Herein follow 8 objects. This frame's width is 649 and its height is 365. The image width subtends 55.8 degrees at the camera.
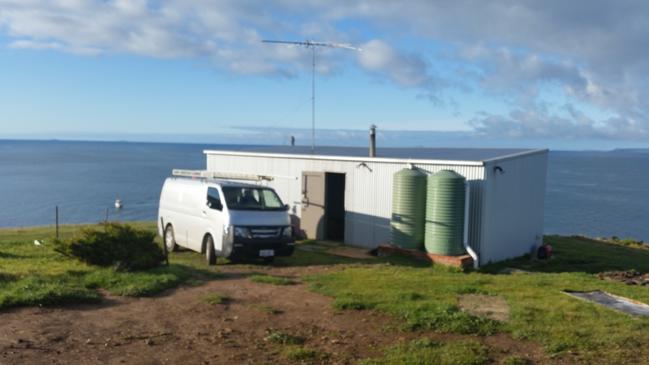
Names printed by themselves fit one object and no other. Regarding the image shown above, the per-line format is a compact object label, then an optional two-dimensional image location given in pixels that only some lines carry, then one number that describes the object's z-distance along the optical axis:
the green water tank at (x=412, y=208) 15.67
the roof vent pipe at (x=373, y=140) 18.28
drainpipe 14.93
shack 15.48
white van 13.22
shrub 11.44
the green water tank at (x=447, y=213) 14.97
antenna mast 19.64
